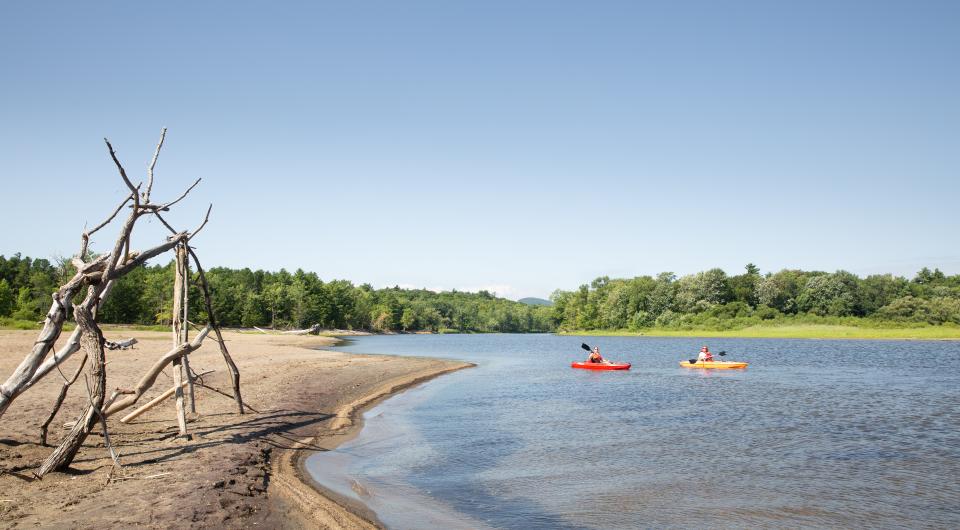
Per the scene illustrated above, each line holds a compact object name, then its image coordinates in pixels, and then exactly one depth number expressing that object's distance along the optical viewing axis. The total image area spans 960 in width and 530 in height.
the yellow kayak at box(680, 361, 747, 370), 44.75
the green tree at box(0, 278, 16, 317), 68.44
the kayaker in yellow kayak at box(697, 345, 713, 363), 45.95
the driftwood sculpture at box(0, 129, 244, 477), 9.73
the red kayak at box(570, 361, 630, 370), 42.41
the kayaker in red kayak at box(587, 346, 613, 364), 44.44
